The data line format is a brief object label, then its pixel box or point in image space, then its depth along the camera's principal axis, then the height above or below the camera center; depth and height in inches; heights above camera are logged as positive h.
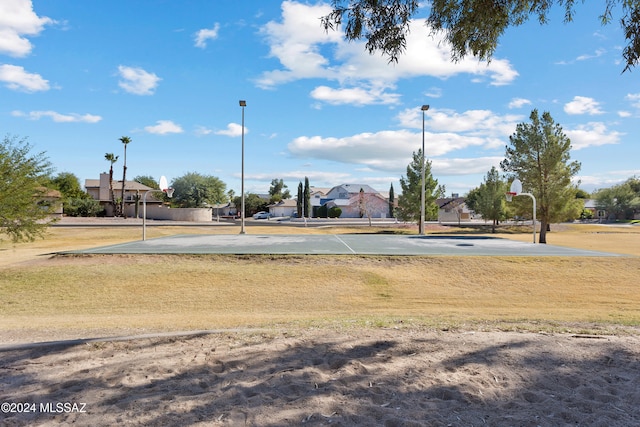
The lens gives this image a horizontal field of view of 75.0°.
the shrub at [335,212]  3622.0 -7.3
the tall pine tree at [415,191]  1807.3 +97.7
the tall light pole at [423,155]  1318.9 +192.6
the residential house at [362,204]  3710.6 +65.9
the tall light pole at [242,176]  1201.4 +99.9
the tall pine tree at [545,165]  1384.1 +171.0
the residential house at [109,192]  3058.3 +114.2
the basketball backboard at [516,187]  1286.9 +87.2
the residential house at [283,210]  4173.2 +1.4
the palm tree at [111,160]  2979.8 +334.7
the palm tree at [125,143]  2891.2 +441.0
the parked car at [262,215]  3769.7 -51.8
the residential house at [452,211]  3535.9 +28.6
